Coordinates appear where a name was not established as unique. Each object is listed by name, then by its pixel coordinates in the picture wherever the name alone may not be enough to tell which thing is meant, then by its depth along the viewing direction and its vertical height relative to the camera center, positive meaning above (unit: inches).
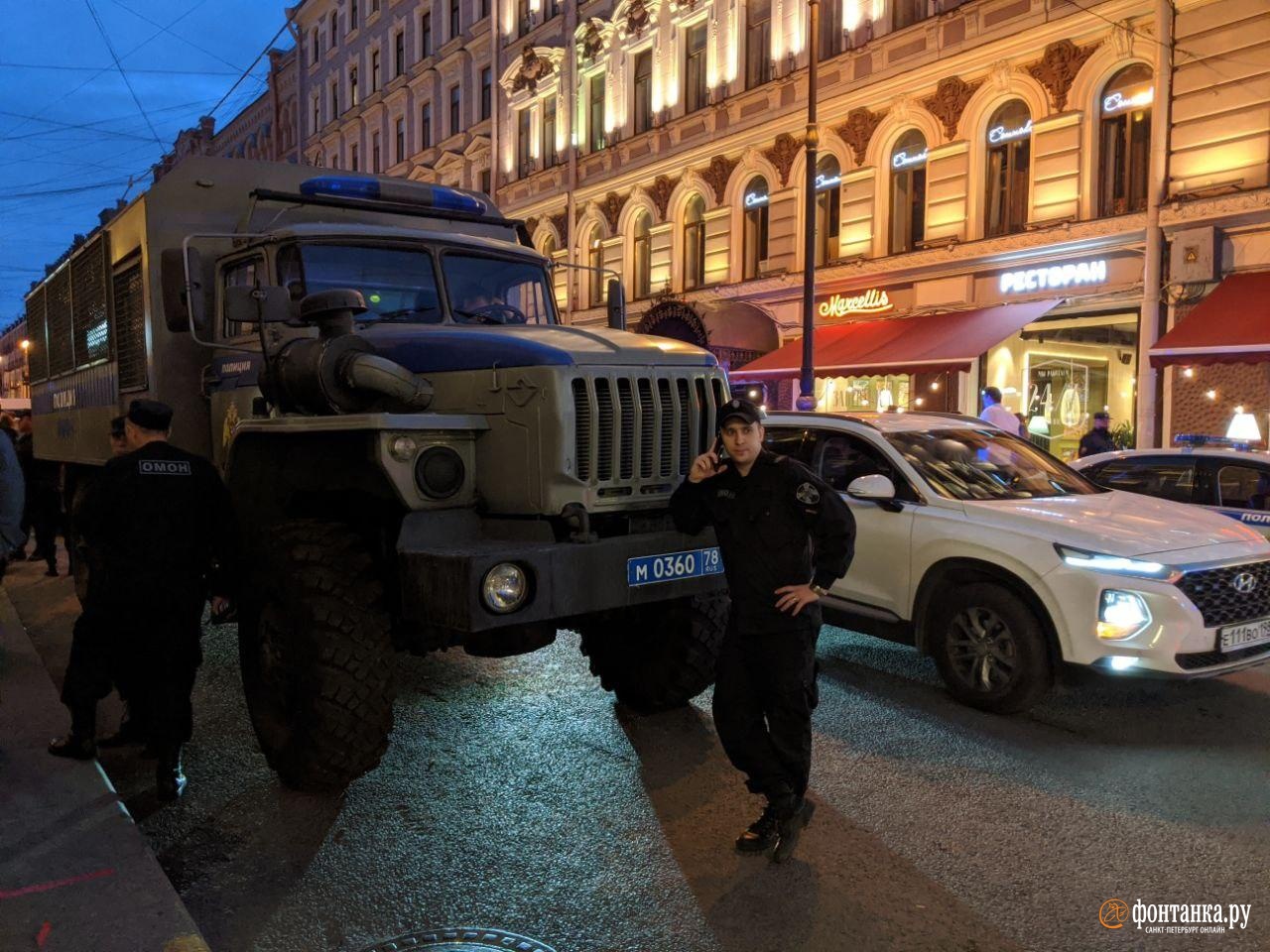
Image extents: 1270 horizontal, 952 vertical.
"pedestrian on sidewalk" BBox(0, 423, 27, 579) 206.8 -19.8
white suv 199.6 -36.1
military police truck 158.1 -11.5
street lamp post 585.6 +102.9
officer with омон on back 169.8 -27.9
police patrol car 306.7 -24.4
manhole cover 122.4 -68.3
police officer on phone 147.5 -29.9
